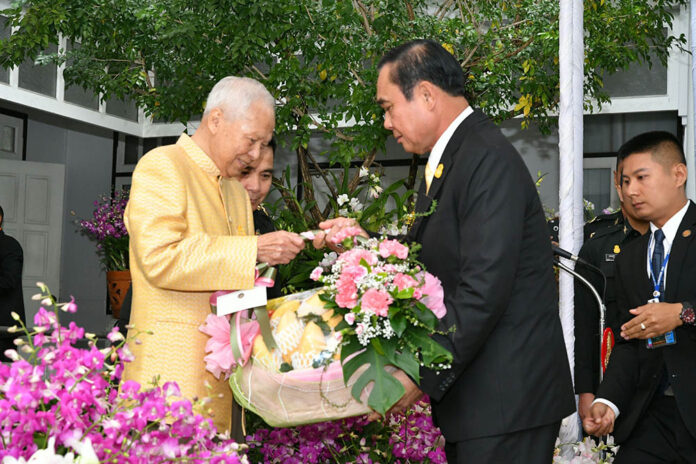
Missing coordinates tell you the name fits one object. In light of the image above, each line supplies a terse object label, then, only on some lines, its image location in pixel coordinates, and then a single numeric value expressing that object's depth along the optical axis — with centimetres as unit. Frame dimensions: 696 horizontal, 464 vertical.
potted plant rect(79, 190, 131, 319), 783
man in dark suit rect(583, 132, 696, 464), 235
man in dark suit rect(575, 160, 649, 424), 292
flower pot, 778
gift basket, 163
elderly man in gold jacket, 185
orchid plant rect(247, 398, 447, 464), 310
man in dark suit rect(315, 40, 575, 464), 165
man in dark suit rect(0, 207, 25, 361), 568
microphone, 245
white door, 886
